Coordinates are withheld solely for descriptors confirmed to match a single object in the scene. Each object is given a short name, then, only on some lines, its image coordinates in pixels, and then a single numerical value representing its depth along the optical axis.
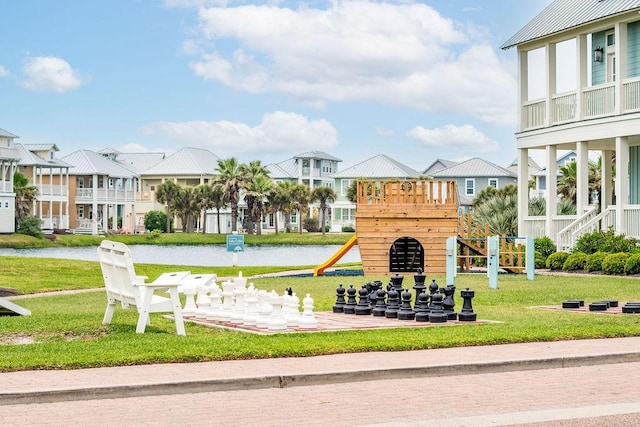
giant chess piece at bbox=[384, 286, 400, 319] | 15.32
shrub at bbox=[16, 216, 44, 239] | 89.00
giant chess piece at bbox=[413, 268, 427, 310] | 15.25
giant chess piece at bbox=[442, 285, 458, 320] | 15.09
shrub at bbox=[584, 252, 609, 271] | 29.89
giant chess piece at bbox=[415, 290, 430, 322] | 14.81
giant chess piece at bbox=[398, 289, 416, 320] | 14.97
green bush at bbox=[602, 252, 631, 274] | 28.77
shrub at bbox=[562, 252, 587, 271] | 30.89
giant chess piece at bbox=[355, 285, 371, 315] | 15.95
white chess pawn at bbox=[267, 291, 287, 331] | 13.64
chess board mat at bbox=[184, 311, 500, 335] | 13.91
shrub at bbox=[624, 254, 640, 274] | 28.31
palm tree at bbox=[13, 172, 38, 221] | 92.44
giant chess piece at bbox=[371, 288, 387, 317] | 15.62
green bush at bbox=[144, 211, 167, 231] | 111.62
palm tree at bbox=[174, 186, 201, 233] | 108.19
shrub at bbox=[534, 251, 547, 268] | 33.03
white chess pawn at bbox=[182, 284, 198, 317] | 15.59
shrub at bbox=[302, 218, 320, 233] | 118.75
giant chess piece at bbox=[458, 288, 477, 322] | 14.93
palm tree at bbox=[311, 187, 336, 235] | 113.19
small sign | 41.66
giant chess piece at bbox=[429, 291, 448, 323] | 14.75
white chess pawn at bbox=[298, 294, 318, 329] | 13.84
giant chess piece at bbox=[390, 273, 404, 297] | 16.55
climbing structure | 31.47
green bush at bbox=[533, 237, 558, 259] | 33.94
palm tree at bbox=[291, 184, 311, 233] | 110.41
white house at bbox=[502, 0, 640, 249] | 32.19
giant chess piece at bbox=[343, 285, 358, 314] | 16.25
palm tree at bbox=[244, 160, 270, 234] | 103.06
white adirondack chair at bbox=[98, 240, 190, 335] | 13.20
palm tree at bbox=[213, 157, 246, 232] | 102.56
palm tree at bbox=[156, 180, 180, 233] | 108.62
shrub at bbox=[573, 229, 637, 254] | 31.00
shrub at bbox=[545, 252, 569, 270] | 32.06
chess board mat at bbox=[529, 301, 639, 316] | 17.08
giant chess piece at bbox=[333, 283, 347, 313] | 16.44
